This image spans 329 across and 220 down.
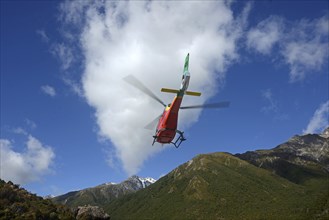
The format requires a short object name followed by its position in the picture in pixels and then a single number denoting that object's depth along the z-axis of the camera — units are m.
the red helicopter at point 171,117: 36.39
